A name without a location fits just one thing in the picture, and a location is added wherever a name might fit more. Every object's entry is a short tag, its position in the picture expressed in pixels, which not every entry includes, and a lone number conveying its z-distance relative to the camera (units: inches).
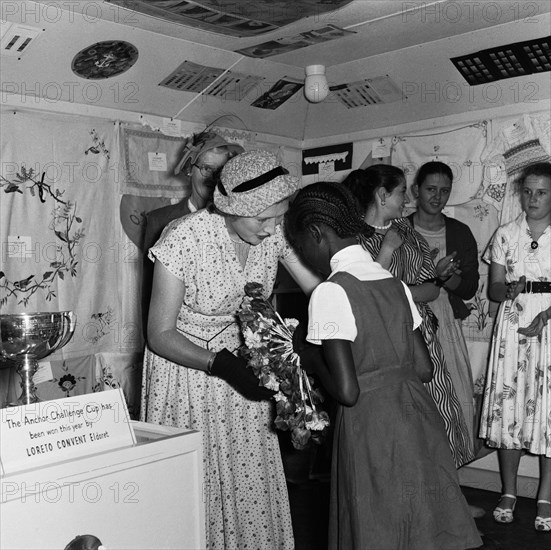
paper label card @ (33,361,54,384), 147.2
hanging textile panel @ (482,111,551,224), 156.4
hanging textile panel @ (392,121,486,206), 167.0
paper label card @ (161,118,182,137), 166.6
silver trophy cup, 64.7
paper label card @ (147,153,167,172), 165.8
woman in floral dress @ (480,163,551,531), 140.5
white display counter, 56.5
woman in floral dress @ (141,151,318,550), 85.9
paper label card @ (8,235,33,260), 140.8
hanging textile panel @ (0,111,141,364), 141.2
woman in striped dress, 130.8
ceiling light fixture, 169.3
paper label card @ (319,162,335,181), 194.7
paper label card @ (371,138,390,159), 182.4
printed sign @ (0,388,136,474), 57.6
